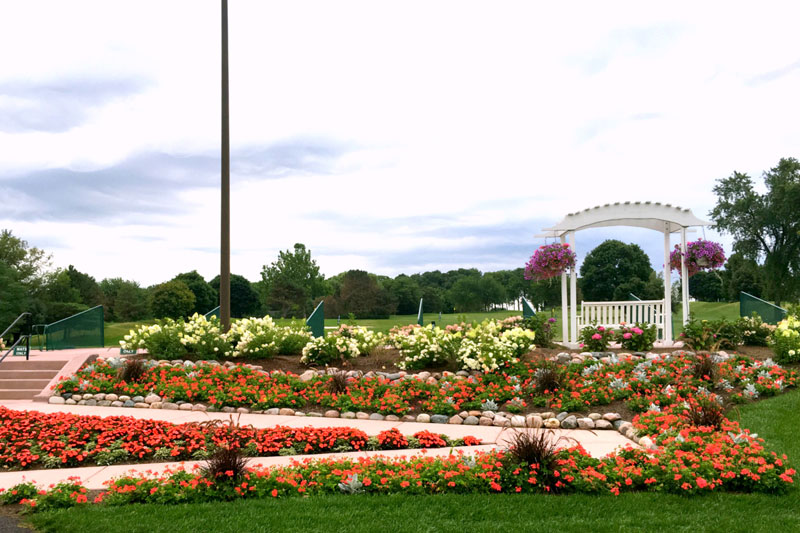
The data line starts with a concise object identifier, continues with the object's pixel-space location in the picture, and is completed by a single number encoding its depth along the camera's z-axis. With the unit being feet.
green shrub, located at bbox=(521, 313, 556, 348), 33.94
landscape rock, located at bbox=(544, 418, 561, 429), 20.30
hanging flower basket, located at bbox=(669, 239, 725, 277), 36.63
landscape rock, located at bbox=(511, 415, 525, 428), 20.71
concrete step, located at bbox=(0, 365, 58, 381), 32.24
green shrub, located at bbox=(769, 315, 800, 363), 28.55
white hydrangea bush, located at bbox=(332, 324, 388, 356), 33.12
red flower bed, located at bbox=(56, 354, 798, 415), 22.63
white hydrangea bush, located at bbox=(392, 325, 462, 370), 28.40
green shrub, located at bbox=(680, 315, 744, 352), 31.58
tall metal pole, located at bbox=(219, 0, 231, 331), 35.99
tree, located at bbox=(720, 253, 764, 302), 103.24
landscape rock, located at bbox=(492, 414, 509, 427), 20.83
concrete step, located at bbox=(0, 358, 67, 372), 32.94
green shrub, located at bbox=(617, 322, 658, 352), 32.17
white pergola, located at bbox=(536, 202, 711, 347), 36.65
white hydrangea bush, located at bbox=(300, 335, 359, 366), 30.99
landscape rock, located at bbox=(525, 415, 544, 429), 20.10
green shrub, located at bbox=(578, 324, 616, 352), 32.38
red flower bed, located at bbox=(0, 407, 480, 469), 17.13
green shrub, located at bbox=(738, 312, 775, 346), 34.37
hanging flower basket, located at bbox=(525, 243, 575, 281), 35.63
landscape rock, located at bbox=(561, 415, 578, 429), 20.30
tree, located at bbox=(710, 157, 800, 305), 97.71
